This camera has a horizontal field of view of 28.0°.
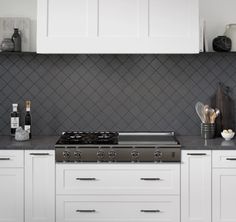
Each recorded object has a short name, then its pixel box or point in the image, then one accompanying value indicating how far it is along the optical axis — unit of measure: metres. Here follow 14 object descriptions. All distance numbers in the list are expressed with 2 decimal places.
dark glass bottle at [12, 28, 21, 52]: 3.97
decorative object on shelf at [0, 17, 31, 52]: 4.07
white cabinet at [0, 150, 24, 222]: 3.60
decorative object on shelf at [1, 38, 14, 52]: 3.92
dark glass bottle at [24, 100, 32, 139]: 4.04
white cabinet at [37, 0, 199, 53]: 3.74
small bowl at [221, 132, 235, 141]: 3.85
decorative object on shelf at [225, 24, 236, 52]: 3.96
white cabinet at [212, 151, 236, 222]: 3.59
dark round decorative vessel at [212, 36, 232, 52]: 3.90
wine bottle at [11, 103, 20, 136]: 4.07
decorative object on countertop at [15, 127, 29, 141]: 3.83
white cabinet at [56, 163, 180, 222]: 3.59
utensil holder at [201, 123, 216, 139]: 3.93
